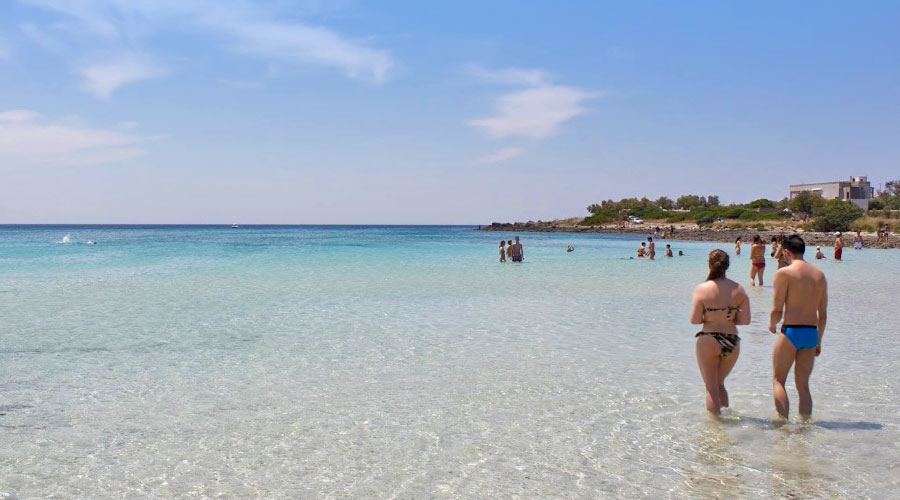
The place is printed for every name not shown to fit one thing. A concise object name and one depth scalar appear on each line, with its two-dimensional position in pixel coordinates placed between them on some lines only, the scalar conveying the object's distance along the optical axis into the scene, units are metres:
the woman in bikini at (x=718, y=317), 6.00
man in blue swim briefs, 5.98
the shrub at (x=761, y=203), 113.69
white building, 114.94
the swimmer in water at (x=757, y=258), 19.56
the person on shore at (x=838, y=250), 33.31
